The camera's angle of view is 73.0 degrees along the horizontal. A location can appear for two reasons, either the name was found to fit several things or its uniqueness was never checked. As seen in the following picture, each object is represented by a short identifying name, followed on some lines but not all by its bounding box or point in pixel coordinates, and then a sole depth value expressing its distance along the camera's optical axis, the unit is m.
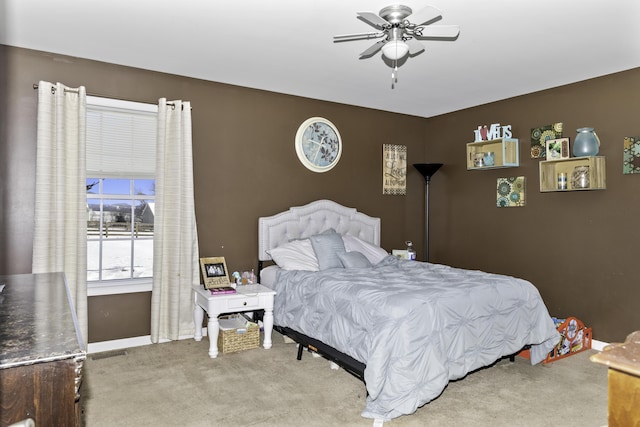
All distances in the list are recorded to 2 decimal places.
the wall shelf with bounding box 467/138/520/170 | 4.86
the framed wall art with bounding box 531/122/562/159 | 4.55
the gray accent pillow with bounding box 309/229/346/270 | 4.27
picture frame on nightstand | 4.07
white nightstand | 3.79
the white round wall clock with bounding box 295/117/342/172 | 5.05
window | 3.96
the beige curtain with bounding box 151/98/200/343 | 4.06
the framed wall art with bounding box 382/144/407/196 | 5.74
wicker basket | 3.89
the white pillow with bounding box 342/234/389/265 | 4.73
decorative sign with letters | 4.93
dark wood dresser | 1.08
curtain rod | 3.62
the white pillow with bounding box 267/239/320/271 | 4.23
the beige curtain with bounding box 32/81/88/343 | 3.55
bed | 2.67
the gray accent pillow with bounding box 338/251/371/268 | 4.26
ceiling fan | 2.59
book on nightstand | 3.93
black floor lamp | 5.65
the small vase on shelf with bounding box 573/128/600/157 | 4.08
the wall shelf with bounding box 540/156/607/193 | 4.12
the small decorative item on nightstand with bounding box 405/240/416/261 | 5.24
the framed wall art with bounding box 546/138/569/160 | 4.41
